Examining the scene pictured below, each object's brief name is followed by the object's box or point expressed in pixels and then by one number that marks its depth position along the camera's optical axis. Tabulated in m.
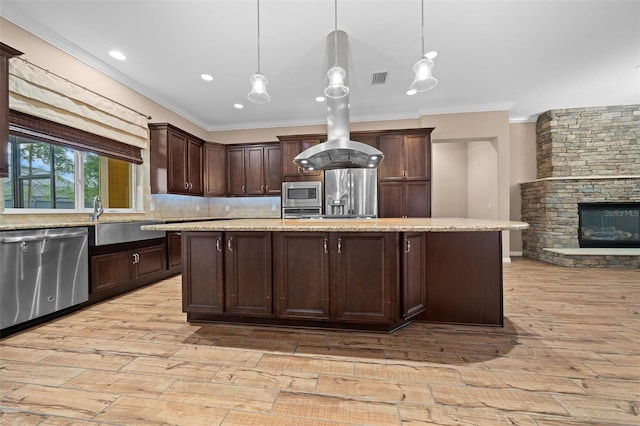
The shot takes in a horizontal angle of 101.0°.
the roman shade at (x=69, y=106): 2.49
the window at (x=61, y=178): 2.66
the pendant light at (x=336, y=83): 2.30
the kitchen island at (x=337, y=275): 2.02
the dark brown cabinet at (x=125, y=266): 2.86
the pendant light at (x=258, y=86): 2.40
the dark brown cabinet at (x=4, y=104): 2.07
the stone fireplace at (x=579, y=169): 4.66
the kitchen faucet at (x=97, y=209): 3.14
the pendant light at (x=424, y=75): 2.23
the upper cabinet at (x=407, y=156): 4.61
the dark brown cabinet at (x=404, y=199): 4.58
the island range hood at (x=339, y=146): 2.80
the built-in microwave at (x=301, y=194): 4.79
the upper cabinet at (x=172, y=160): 4.14
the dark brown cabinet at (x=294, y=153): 4.89
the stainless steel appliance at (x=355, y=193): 4.56
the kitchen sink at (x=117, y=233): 2.80
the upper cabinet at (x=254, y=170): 5.32
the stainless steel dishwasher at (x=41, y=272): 2.07
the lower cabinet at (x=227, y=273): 2.16
